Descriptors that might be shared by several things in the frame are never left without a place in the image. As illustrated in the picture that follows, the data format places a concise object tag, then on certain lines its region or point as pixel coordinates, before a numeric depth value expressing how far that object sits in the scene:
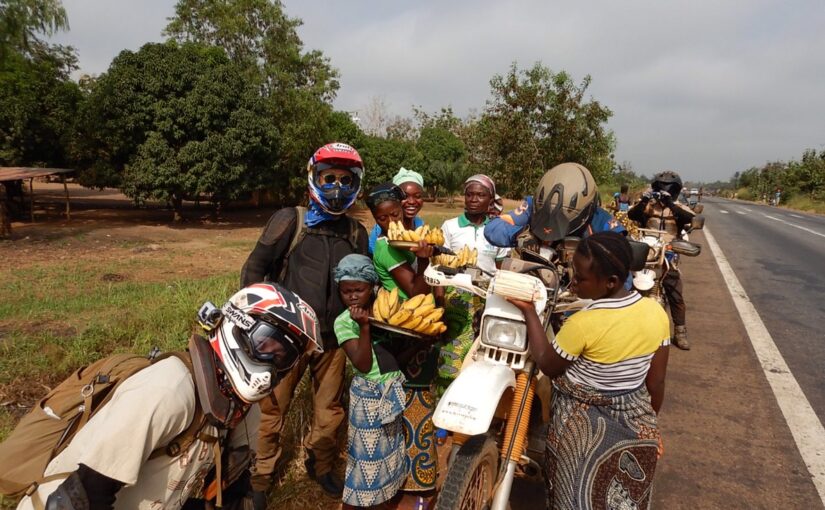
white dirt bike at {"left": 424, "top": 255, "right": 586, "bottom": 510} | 1.88
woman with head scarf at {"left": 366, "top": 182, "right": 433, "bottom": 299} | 2.59
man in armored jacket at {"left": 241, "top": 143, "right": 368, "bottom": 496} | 2.74
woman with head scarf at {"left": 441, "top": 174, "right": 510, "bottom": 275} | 3.45
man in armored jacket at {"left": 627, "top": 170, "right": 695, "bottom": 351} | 5.89
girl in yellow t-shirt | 1.90
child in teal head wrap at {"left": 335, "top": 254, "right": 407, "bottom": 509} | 2.37
